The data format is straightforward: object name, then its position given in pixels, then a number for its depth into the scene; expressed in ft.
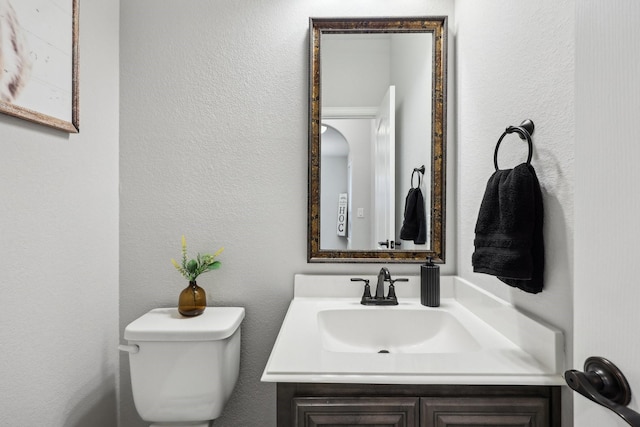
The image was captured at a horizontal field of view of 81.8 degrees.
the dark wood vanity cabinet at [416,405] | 2.85
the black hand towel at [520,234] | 3.00
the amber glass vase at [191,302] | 4.76
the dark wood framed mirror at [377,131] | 5.12
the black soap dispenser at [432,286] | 4.74
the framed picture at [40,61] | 3.47
